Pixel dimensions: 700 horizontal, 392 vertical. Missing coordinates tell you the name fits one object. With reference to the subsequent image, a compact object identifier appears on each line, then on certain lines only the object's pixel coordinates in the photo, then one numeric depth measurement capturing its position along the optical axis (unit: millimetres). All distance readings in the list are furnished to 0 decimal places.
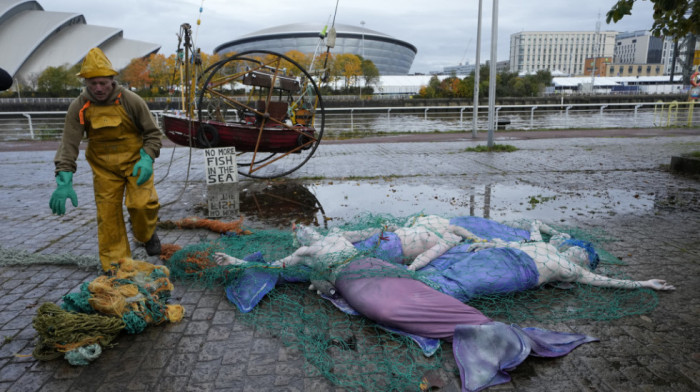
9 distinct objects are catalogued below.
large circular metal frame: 7660
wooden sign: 7008
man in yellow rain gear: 3676
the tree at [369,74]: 73625
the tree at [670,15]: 6645
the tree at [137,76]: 68375
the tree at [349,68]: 71688
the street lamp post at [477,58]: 16547
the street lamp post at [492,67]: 13234
